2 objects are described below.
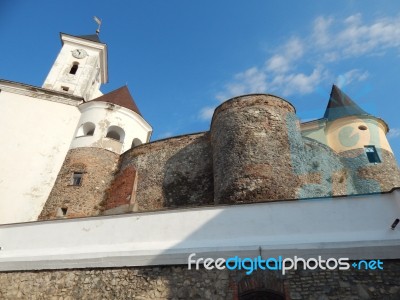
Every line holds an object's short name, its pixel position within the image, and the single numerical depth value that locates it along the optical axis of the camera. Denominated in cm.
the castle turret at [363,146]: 1394
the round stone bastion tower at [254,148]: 945
